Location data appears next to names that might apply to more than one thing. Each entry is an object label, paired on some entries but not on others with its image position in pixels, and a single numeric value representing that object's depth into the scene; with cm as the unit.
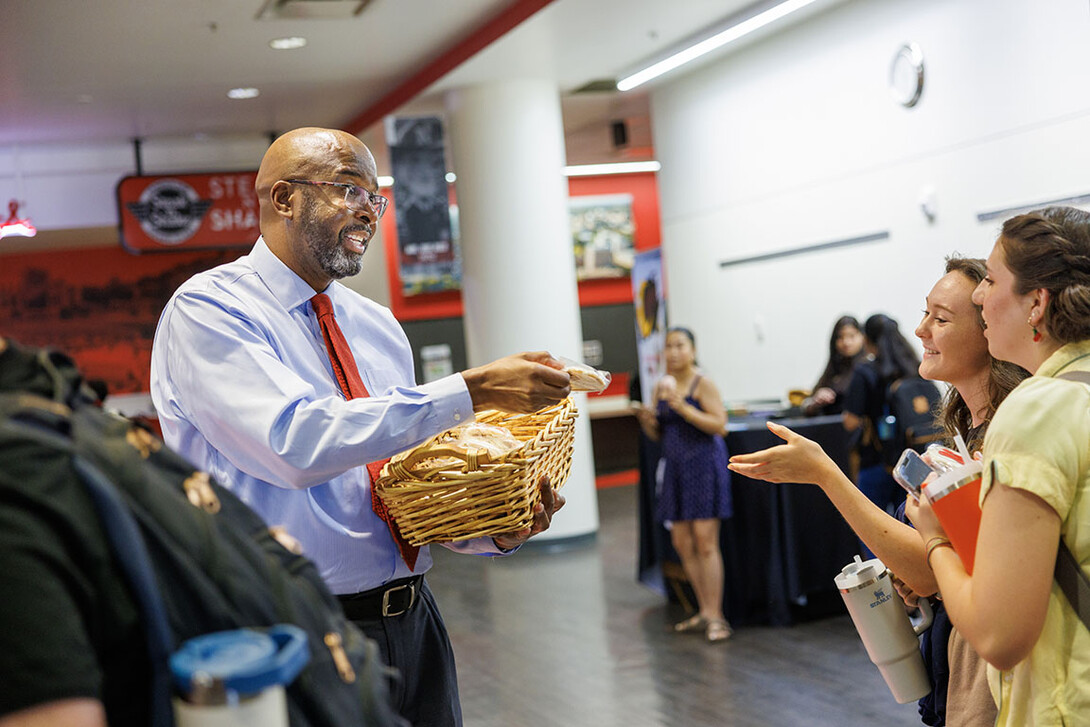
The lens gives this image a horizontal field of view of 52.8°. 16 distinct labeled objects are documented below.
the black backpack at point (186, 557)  85
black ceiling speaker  1083
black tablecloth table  571
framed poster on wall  1405
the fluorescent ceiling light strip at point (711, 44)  682
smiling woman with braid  144
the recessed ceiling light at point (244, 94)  878
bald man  167
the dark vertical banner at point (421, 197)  899
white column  805
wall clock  640
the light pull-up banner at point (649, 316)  936
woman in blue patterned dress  567
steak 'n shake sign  1002
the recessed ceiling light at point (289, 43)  731
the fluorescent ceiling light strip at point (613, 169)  1385
